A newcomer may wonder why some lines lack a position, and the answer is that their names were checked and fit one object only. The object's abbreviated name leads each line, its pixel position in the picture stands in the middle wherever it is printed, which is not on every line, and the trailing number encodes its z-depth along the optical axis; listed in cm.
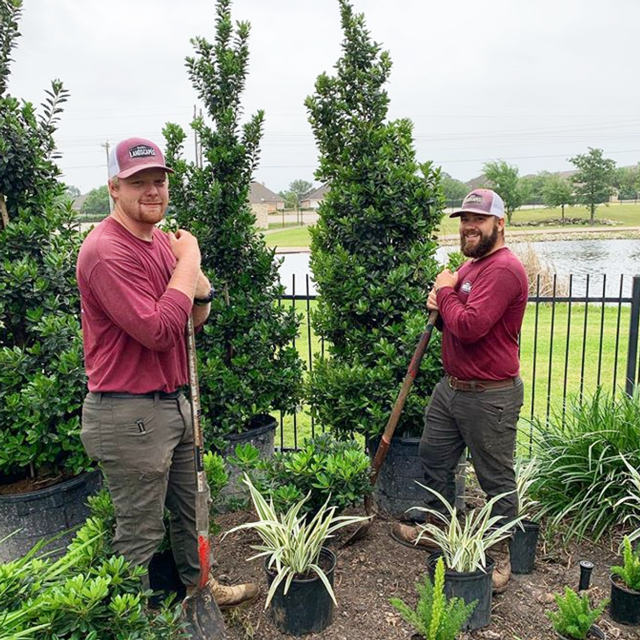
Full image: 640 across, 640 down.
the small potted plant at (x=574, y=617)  294
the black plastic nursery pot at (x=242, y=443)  472
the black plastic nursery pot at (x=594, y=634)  310
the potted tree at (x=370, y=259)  453
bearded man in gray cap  345
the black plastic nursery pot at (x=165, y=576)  347
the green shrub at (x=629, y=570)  335
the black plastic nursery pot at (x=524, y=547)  389
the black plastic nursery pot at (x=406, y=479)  450
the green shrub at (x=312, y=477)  366
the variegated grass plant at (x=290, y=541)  322
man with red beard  262
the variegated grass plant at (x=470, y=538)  339
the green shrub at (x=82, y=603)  248
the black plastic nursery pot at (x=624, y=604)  339
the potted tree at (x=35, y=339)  376
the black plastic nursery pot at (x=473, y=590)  334
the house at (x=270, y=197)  7873
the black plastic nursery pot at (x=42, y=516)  378
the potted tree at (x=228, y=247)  473
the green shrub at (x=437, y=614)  280
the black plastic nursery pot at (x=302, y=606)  321
